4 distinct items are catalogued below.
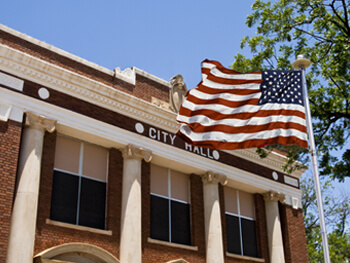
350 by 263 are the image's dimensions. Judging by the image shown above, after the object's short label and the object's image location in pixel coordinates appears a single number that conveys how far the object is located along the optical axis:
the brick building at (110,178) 14.97
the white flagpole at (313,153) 10.59
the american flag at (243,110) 12.49
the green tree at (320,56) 17.42
